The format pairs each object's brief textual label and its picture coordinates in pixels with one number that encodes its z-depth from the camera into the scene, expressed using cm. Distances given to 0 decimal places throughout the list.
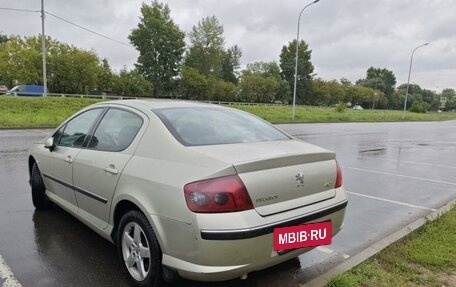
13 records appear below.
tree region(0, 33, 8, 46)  7389
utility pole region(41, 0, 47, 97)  2219
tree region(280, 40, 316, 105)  8825
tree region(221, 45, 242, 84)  8631
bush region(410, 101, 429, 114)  7038
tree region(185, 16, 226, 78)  6819
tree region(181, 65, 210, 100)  6066
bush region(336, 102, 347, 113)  4486
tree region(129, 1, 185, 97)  6125
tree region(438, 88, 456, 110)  12350
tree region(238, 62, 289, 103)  7094
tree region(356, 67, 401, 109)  11738
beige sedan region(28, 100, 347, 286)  239
